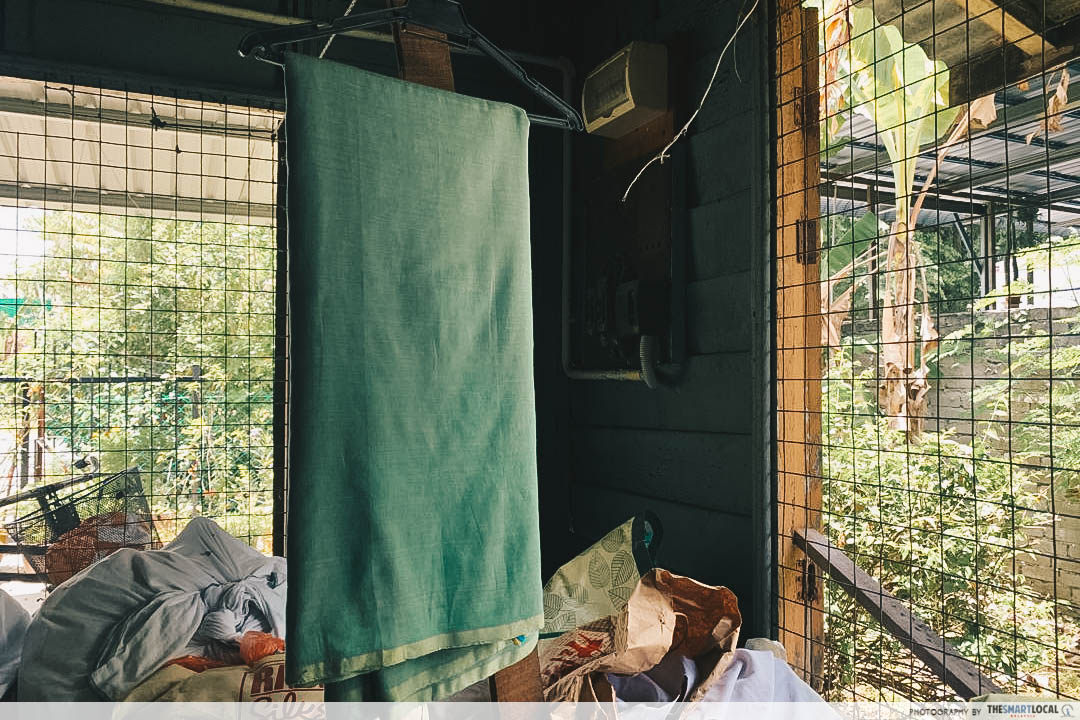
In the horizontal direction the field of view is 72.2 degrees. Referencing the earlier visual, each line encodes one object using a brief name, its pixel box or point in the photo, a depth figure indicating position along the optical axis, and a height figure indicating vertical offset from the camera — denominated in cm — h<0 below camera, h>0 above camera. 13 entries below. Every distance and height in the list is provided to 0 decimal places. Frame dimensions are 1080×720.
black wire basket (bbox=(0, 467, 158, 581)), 214 -43
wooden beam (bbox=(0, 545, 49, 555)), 215 -54
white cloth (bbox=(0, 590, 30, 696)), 149 -57
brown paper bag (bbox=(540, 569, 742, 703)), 127 -51
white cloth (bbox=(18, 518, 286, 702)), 142 -53
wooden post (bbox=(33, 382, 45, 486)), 275 -39
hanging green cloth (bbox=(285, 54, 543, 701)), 89 -3
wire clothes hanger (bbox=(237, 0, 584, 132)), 98 +47
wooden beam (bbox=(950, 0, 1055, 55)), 122 +56
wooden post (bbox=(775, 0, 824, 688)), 162 +8
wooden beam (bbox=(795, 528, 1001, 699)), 125 -48
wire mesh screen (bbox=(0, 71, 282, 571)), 220 +62
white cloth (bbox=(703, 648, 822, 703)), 129 -57
